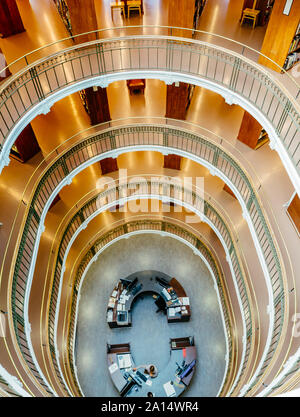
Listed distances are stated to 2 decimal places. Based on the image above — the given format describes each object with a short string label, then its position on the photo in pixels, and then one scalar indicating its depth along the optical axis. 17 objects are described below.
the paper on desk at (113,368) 12.06
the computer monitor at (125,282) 13.90
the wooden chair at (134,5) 10.88
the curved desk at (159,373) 11.71
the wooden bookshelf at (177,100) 10.16
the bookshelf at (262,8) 10.58
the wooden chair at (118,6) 10.81
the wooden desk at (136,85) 11.88
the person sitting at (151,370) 12.10
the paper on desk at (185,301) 13.49
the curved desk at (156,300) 13.19
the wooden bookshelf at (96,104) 10.19
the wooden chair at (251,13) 10.45
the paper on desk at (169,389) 11.58
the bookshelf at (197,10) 9.38
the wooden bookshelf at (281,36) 7.54
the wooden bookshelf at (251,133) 9.88
